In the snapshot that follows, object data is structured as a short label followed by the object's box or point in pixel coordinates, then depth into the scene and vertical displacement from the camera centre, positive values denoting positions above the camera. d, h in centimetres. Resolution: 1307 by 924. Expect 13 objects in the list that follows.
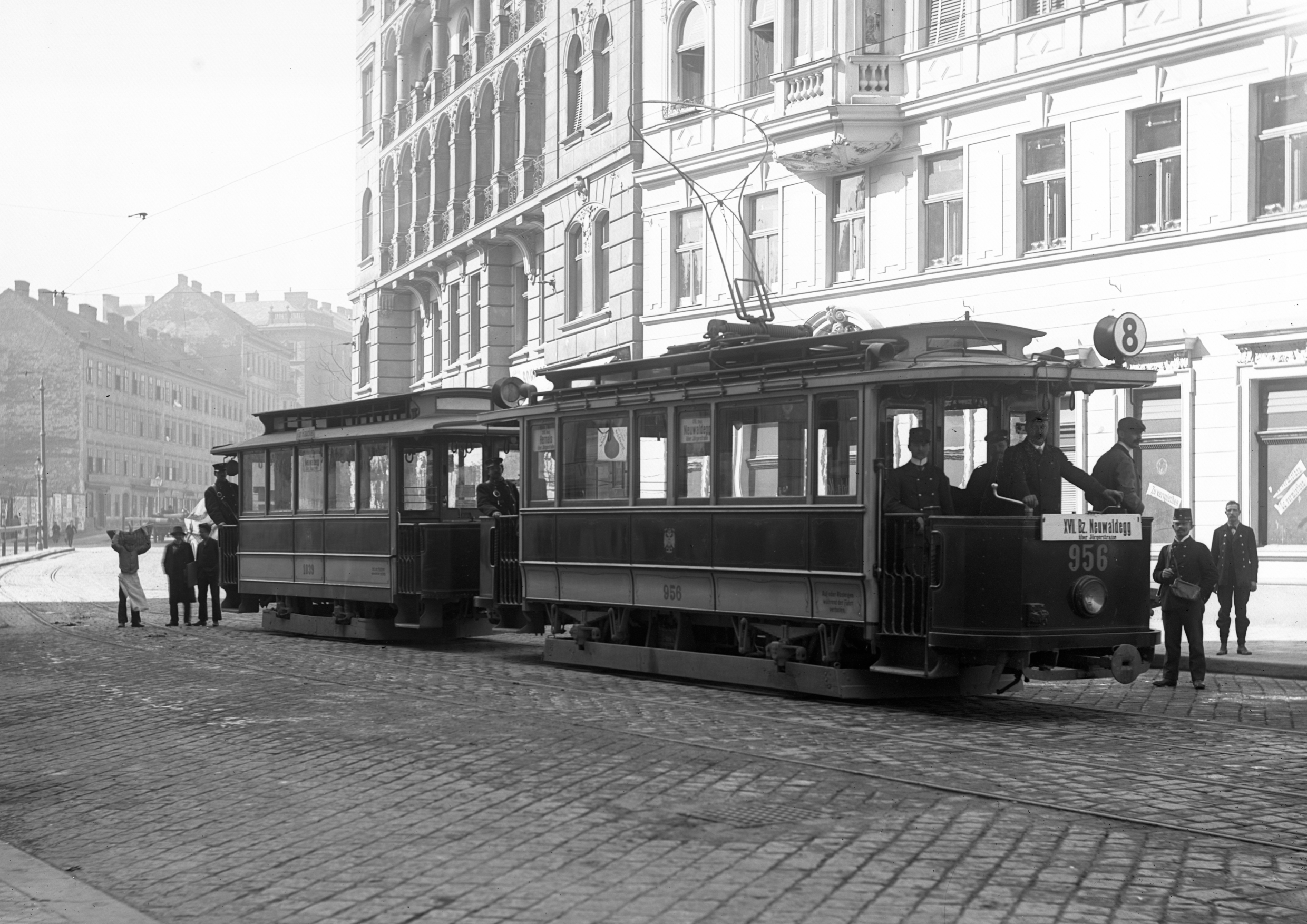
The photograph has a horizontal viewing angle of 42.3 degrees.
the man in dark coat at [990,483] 1228 +11
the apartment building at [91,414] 9906 +497
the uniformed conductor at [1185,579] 1492 -78
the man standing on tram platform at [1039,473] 1212 +19
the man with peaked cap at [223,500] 2411 -7
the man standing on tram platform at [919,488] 1233 +8
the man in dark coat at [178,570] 2425 -107
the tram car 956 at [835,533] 1197 -26
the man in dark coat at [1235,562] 1892 -71
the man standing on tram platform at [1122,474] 1248 +19
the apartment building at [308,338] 13462 +1311
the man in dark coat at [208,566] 2416 -102
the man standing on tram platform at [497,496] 1825 +0
